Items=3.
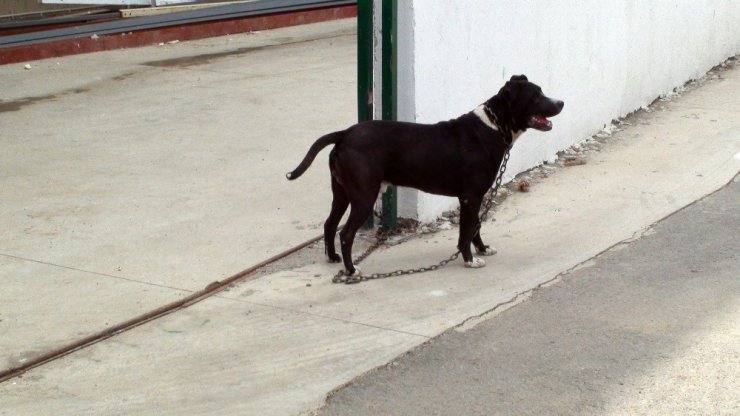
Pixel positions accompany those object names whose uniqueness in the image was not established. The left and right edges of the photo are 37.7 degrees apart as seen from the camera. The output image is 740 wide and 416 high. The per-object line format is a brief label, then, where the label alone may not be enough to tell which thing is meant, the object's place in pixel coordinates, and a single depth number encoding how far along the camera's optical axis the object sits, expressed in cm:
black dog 636
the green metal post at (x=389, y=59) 714
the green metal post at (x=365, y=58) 719
